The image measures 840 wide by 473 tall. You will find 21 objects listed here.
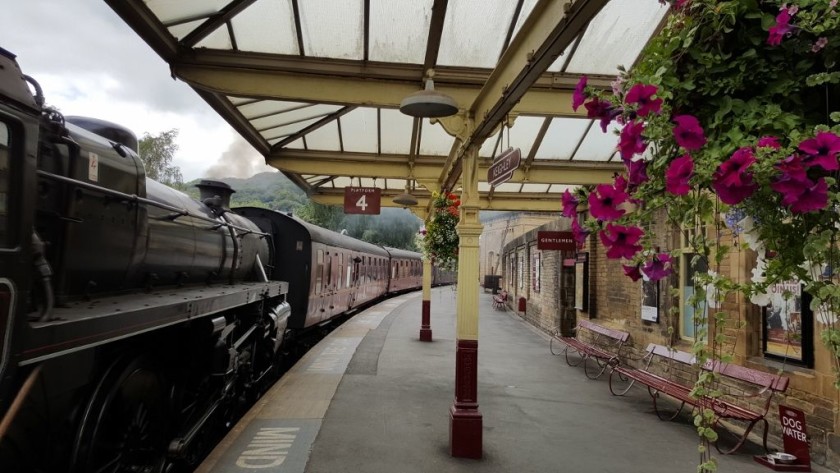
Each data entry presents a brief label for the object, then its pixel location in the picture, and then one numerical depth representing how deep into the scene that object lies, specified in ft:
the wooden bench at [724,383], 17.57
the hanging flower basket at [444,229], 30.58
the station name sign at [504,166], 15.19
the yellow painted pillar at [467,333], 16.67
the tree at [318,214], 163.94
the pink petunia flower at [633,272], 5.65
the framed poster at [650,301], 26.32
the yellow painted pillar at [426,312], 39.55
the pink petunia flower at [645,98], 5.08
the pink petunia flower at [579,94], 6.20
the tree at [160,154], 145.38
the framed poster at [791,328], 17.25
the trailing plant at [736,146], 4.44
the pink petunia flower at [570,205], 6.25
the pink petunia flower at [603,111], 5.98
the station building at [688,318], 16.57
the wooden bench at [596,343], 29.22
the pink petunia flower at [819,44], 4.69
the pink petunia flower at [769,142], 4.37
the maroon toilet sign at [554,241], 33.19
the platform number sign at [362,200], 36.60
